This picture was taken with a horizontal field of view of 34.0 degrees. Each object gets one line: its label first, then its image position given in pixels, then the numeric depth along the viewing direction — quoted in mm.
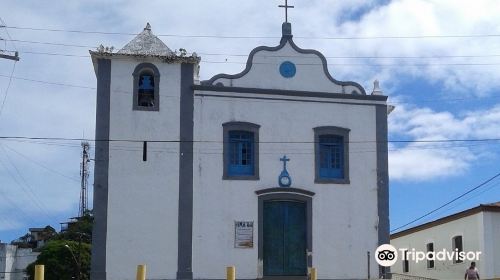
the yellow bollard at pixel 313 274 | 17288
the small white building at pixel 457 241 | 27766
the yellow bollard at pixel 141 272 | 14805
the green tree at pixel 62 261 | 48656
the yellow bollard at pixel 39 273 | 14314
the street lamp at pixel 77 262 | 46188
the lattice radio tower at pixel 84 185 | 55438
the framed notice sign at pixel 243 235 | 24969
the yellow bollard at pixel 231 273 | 15266
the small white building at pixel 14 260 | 56781
